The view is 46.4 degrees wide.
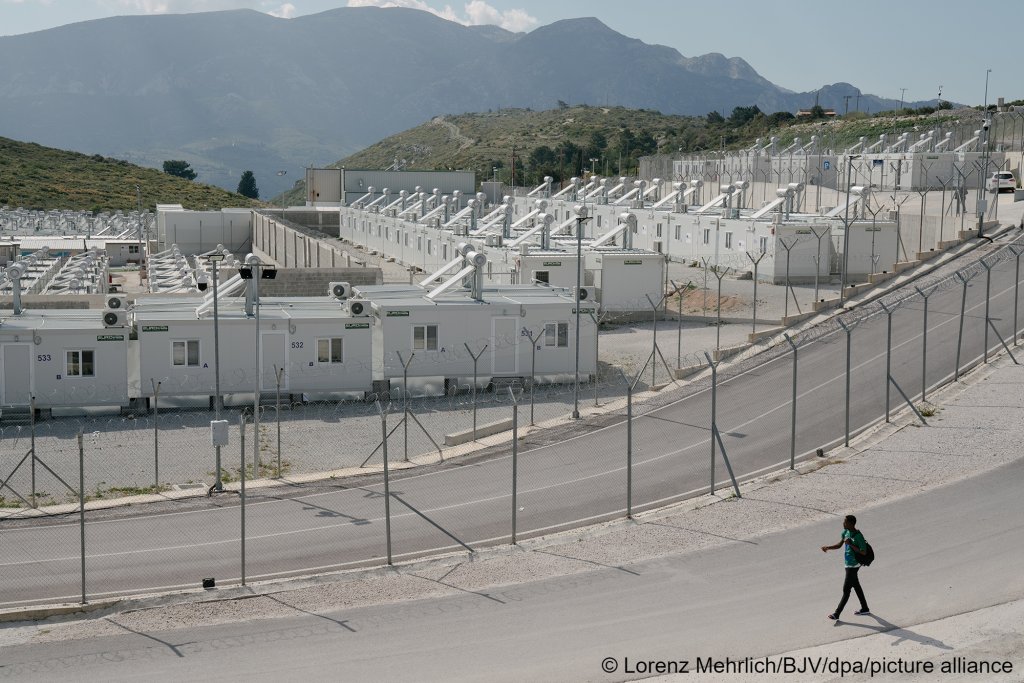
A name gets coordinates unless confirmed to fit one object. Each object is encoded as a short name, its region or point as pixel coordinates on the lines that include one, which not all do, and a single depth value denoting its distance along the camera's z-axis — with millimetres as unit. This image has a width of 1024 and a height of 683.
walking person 14727
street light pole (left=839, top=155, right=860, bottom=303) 39625
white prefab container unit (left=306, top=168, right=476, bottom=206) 95750
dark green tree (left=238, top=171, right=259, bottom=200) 171888
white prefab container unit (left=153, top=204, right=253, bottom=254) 82062
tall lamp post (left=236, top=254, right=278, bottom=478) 25141
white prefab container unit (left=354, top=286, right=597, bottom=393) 33531
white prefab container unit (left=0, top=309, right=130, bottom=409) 30281
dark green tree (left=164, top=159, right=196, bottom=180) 187738
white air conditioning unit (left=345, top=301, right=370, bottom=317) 32719
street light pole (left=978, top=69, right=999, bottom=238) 45284
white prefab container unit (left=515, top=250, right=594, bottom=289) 44875
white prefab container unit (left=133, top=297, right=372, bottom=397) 31438
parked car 59031
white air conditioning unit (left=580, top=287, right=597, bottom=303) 35438
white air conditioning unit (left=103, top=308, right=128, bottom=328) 30984
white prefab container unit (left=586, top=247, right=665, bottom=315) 44125
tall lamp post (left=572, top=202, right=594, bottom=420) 29156
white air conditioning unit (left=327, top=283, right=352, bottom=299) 35250
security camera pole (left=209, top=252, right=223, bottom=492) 23512
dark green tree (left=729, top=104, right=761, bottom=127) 159875
